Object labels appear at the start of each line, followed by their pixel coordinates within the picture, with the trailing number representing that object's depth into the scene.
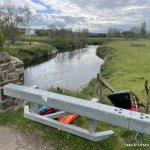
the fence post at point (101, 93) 5.00
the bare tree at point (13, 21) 24.16
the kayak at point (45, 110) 3.03
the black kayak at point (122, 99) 3.58
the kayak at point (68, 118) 2.88
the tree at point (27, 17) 28.69
